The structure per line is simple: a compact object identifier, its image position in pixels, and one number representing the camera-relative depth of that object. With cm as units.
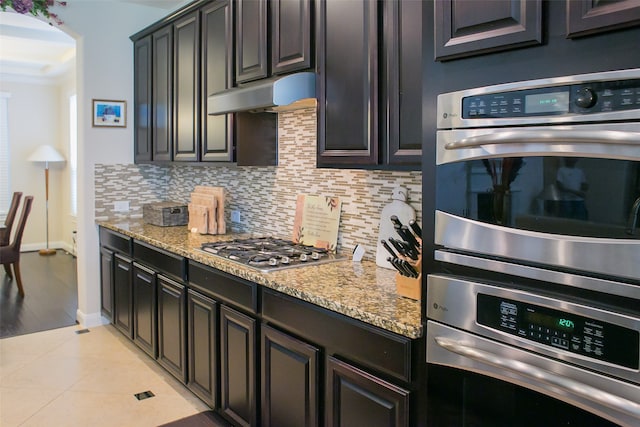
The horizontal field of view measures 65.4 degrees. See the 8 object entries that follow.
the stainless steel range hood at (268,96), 226
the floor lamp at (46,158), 754
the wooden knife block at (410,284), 178
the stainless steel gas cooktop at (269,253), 239
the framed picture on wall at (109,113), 429
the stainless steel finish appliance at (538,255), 101
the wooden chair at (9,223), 562
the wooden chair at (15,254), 532
